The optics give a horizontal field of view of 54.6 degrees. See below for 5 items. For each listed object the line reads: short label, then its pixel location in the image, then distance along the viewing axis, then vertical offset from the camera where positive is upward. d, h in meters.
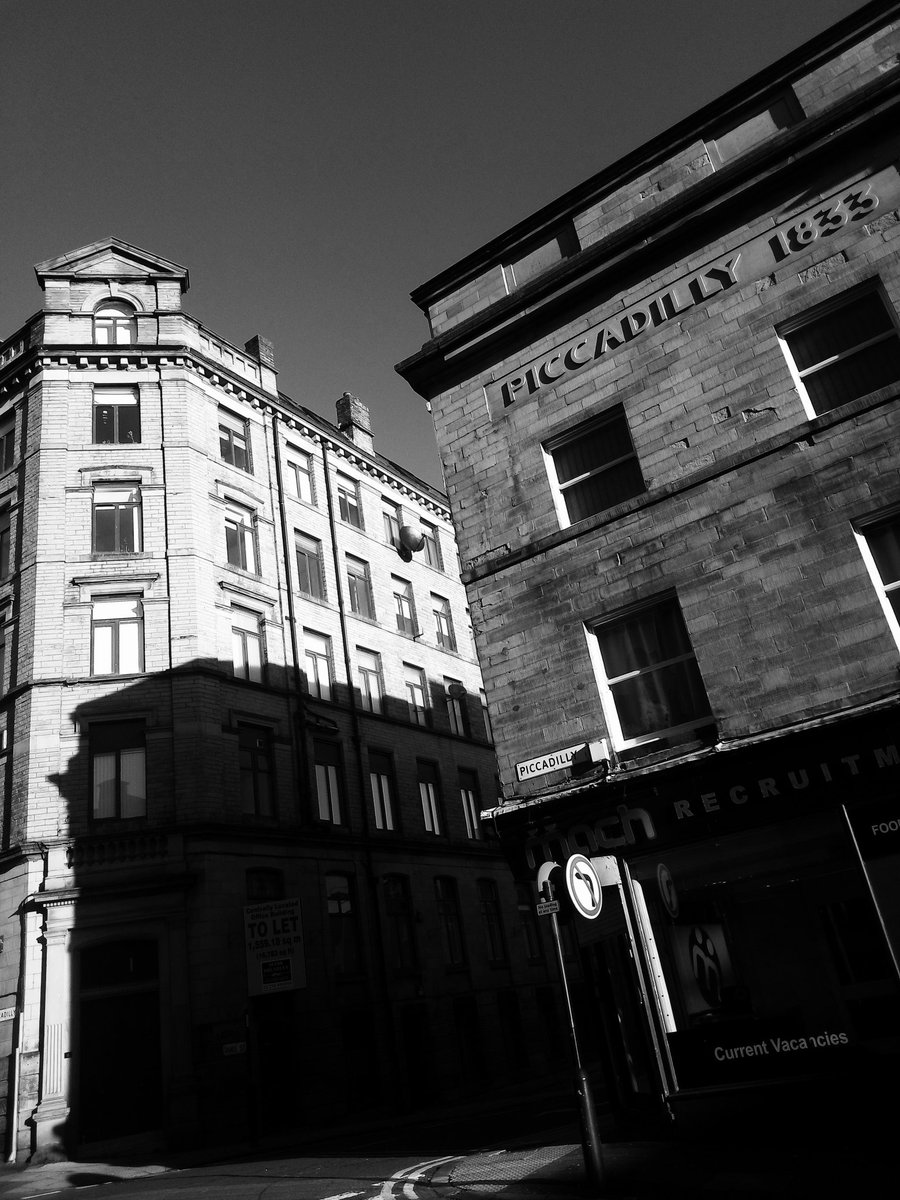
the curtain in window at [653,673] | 12.14 +3.47
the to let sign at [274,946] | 20.28 +1.31
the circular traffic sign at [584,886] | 9.12 +0.64
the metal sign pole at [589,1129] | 8.47 -1.60
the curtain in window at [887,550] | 10.98 +4.02
